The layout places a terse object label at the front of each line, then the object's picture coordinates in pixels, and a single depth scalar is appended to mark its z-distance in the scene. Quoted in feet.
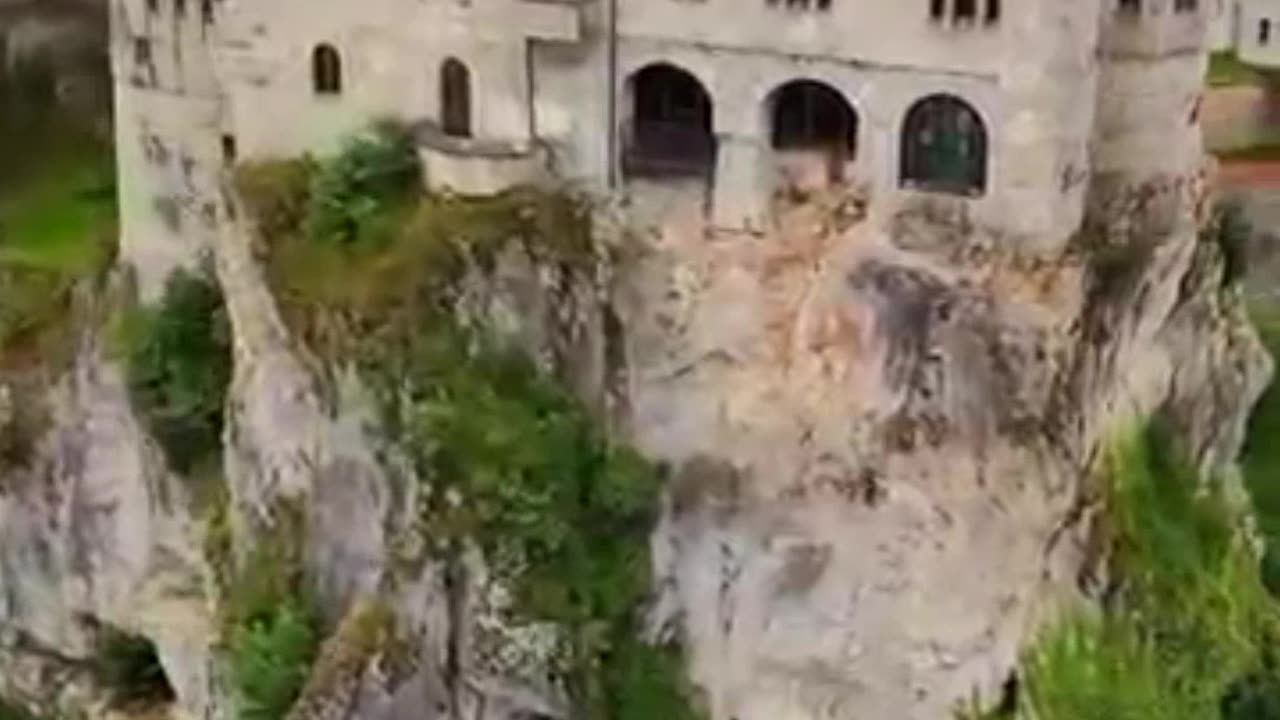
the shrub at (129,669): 168.86
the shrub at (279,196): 142.72
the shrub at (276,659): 143.54
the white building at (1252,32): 229.66
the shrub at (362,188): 140.26
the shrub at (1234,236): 173.68
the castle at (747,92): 130.11
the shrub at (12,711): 173.58
